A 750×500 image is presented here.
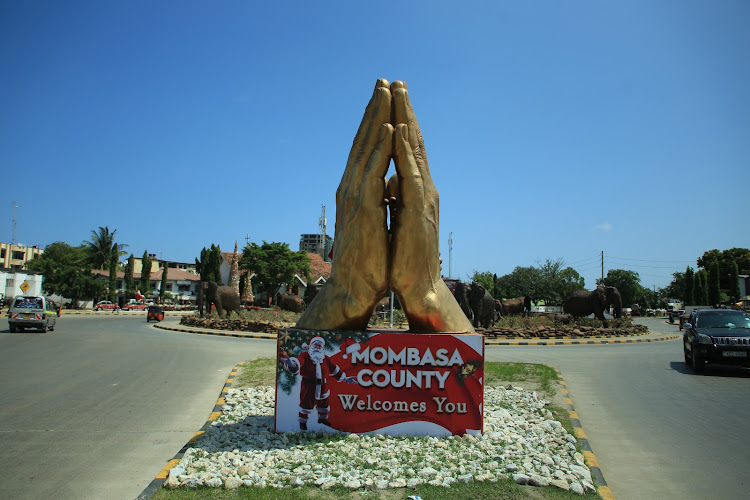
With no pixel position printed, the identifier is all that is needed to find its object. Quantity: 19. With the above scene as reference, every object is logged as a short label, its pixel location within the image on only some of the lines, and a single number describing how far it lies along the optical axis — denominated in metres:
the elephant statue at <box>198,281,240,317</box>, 27.43
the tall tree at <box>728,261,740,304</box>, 50.91
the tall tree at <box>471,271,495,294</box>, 63.15
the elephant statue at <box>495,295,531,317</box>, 30.41
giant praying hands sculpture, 6.99
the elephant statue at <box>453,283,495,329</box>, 21.80
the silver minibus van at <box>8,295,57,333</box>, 21.88
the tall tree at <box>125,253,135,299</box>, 60.06
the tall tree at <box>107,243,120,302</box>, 53.00
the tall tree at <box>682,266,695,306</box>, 49.50
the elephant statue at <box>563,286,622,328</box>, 24.14
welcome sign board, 6.48
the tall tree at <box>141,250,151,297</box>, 61.81
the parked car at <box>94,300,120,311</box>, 47.59
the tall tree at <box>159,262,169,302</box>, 61.40
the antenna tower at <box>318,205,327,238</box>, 77.00
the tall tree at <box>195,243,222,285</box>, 58.44
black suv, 11.59
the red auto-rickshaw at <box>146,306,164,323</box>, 32.91
